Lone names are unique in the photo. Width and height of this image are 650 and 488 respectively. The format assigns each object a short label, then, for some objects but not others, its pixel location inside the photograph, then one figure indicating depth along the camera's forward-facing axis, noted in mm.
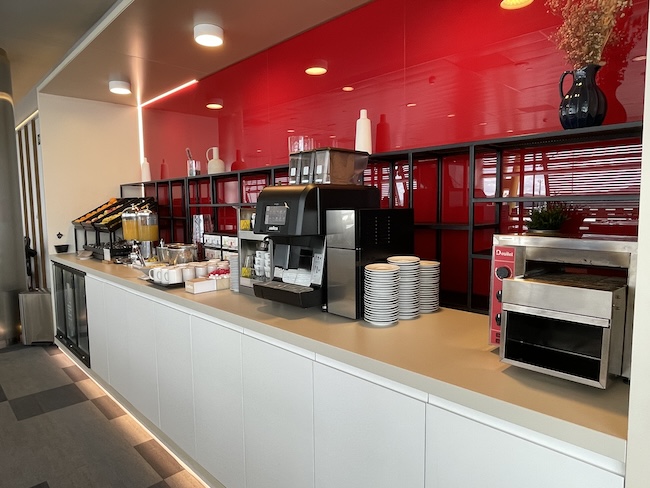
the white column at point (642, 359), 783
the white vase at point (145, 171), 4280
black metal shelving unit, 1404
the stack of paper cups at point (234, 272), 2244
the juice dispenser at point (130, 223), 3498
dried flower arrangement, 1308
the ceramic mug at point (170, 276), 2354
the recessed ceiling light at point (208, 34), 2545
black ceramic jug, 1370
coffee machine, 1674
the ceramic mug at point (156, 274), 2393
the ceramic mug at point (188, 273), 2422
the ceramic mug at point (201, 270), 2508
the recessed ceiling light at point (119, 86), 3637
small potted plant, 1511
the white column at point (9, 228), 4129
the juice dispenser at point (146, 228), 3479
